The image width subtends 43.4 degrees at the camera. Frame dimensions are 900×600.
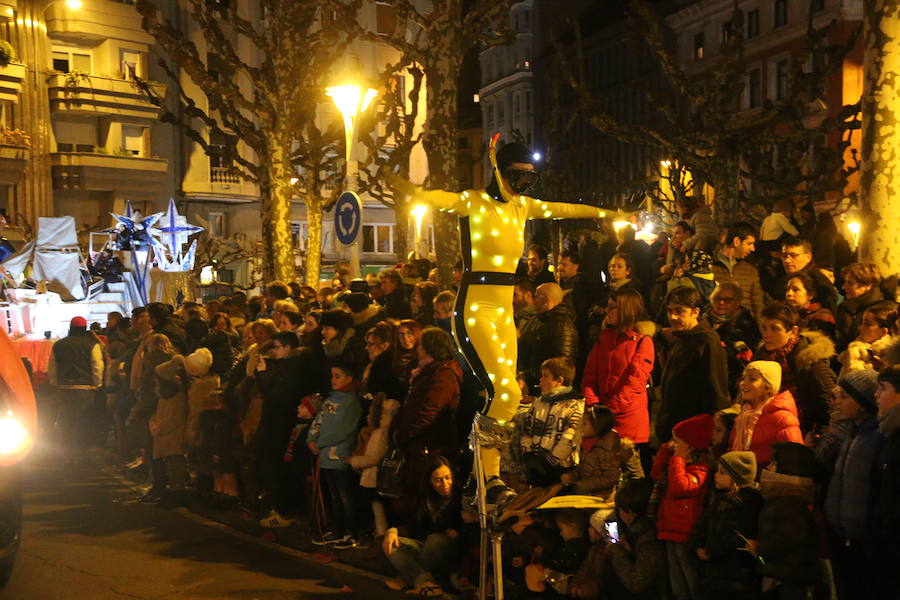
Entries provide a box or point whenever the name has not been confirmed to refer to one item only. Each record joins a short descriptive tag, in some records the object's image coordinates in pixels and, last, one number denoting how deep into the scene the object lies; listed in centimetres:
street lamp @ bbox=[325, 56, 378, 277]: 1367
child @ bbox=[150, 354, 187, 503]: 1268
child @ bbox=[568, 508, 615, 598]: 743
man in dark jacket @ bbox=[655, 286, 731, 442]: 800
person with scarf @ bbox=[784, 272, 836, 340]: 834
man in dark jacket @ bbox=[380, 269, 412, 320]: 1317
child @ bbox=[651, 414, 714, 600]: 686
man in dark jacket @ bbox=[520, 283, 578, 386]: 943
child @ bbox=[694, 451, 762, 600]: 652
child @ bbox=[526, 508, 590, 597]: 771
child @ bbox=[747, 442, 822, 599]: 617
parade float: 2541
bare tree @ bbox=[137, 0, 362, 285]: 2220
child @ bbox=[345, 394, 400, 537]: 952
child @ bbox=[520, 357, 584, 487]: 780
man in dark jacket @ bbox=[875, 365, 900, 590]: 568
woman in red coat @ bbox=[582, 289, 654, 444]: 837
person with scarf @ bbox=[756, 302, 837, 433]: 725
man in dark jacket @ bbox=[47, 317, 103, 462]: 1594
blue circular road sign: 1173
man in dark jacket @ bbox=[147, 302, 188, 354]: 1445
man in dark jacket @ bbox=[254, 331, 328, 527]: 1093
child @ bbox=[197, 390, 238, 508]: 1197
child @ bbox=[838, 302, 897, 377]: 709
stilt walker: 772
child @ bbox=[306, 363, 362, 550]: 995
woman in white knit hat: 670
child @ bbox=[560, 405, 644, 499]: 768
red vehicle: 765
